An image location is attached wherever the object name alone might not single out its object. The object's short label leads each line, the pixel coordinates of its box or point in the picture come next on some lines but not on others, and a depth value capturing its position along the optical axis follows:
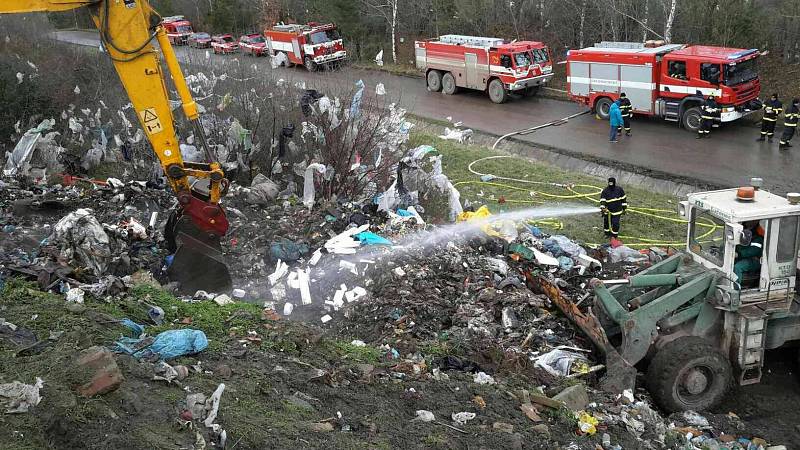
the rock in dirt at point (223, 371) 6.00
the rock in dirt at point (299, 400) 5.79
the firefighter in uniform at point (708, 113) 17.16
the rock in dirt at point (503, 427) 5.93
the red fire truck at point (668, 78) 17.20
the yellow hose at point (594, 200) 11.85
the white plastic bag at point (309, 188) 11.60
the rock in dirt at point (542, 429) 6.00
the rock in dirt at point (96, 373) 4.92
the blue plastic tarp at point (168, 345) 6.16
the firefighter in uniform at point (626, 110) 17.64
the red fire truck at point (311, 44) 28.23
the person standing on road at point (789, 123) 15.98
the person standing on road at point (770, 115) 16.33
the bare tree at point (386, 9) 30.08
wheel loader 7.21
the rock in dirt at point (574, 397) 6.52
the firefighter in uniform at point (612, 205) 11.64
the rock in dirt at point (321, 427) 5.41
